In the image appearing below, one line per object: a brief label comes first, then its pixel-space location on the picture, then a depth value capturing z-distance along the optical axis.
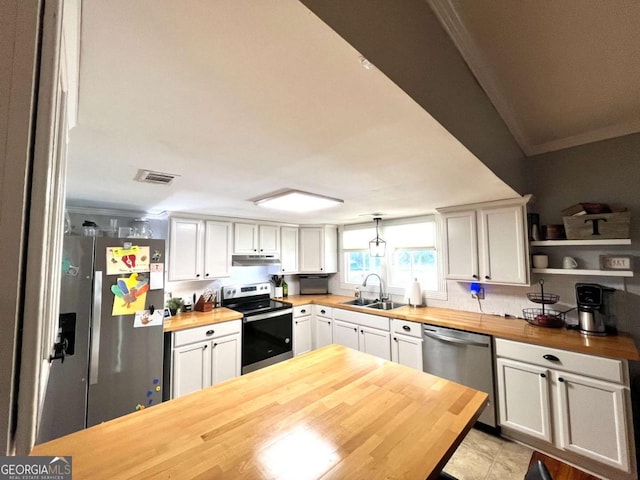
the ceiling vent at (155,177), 1.61
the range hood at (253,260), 3.56
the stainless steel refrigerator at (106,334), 1.97
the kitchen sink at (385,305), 3.54
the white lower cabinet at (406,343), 2.79
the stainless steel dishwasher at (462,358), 2.31
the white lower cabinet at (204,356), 2.60
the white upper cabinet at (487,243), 2.42
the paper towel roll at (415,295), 3.33
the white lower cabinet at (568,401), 1.78
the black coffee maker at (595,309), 2.10
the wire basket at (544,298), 2.41
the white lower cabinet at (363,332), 3.09
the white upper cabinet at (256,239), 3.61
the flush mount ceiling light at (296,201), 2.12
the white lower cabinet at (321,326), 3.77
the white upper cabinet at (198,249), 3.06
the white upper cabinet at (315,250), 4.34
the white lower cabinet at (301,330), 3.74
